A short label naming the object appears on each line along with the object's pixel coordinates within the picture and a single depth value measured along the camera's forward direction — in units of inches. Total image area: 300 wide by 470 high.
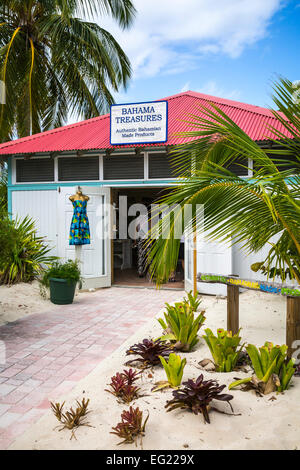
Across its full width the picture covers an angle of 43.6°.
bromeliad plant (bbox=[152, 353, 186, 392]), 124.3
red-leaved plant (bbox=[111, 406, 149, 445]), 96.0
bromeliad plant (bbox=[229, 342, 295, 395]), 119.0
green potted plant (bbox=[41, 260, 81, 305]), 276.4
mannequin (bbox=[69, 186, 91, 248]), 315.0
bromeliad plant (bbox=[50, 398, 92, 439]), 104.3
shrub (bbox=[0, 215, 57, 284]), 313.1
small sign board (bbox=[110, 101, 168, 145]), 319.0
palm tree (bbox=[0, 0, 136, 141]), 476.4
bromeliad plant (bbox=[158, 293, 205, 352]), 165.0
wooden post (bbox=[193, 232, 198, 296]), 266.1
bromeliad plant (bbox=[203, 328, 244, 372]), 137.6
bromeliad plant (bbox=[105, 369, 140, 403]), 119.4
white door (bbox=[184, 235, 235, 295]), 304.0
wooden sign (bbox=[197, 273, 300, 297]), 140.9
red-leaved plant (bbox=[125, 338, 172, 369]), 148.9
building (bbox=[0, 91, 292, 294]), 318.7
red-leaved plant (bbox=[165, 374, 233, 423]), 106.8
